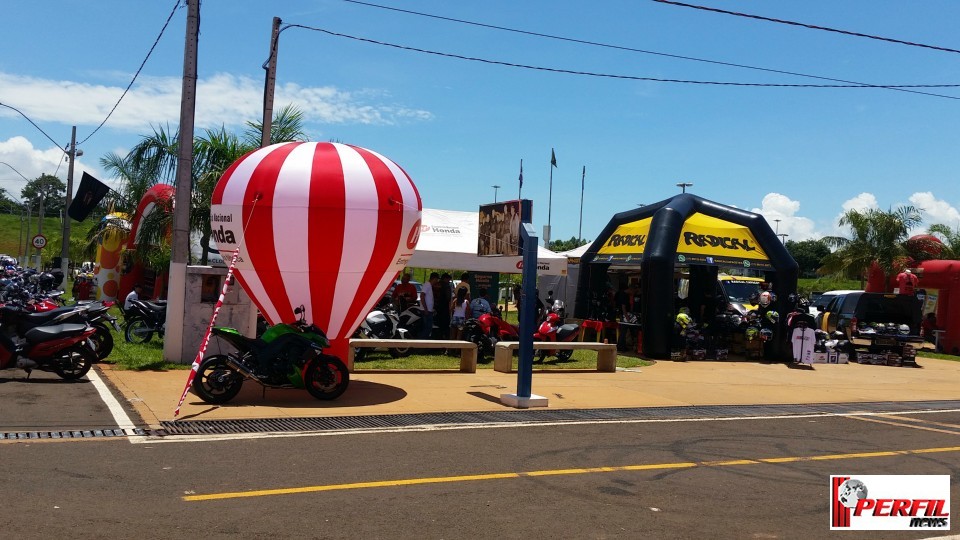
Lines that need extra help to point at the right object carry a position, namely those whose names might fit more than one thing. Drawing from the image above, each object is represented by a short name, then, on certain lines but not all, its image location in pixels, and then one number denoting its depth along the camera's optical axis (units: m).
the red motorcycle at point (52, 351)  11.60
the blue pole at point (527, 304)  11.51
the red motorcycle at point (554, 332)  18.34
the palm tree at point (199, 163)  18.31
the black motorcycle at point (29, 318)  11.88
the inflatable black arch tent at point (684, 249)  19.84
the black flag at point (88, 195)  24.95
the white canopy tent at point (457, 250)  19.81
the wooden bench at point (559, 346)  16.00
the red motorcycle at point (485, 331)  17.50
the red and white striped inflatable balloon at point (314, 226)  11.70
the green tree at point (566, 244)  80.08
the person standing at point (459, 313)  18.21
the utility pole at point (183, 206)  14.08
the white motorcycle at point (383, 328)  17.53
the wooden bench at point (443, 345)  15.40
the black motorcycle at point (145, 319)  17.02
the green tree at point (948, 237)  36.19
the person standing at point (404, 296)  20.19
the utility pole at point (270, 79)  16.75
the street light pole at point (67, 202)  31.53
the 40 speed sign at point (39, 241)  37.03
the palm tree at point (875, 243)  33.25
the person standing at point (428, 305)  18.80
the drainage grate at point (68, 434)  8.14
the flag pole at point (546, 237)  31.33
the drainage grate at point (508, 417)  9.34
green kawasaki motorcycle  10.66
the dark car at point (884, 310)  23.59
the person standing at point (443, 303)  20.20
